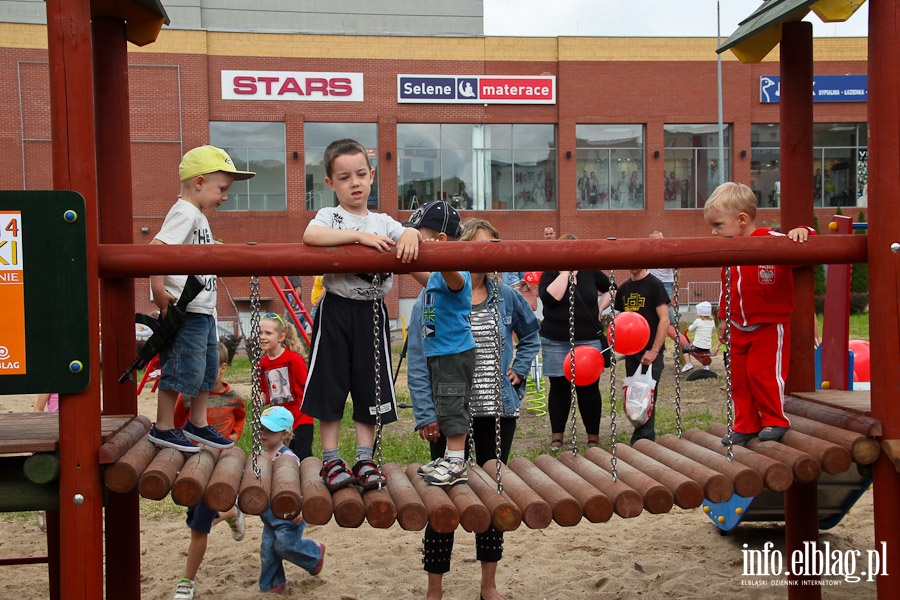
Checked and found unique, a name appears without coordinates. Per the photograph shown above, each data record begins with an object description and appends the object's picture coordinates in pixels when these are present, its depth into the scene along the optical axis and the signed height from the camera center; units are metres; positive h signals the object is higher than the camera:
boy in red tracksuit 3.96 -0.33
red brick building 28.56 +5.11
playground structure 3.20 +0.08
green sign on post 3.12 -0.03
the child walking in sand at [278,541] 4.78 -1.41
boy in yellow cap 3.73 -0.15
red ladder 13.54 -0.33
